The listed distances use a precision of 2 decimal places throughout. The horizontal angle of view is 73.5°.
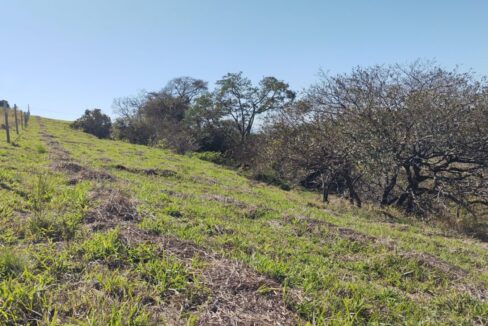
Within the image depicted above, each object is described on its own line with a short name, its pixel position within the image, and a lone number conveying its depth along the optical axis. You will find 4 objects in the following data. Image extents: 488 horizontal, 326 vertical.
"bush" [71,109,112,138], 35.56
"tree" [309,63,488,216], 10.34
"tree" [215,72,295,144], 30.84
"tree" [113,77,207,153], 29.73
